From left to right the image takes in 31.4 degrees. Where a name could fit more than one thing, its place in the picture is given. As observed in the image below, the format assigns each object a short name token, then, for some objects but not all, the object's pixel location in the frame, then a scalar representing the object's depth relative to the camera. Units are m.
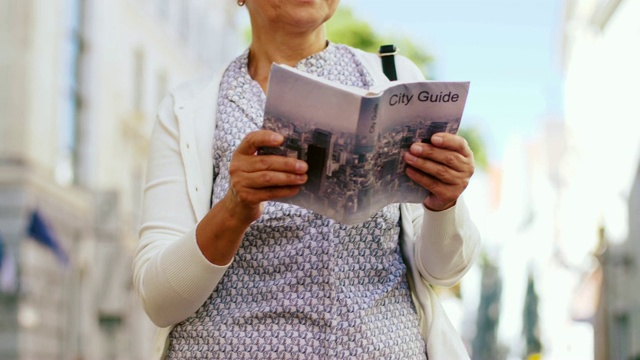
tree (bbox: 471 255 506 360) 25.34
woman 2.10
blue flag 15.20
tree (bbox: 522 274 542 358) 22.22
